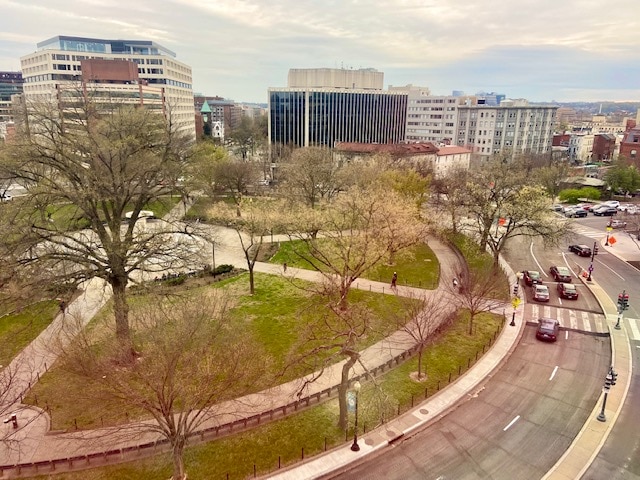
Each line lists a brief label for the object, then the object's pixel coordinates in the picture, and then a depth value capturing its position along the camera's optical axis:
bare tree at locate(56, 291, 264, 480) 16.79
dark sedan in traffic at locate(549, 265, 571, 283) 42.16
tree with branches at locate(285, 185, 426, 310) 36.03
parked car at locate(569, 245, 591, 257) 50.50
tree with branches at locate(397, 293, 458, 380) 26.47
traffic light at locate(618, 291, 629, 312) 31.53
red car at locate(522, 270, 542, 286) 40.93
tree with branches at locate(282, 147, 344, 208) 59.53
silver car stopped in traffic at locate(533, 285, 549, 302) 37.78
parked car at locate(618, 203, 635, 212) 70.68
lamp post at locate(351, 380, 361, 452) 19.97
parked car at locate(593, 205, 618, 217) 72.94
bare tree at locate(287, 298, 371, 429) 20.83
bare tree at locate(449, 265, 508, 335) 31.56
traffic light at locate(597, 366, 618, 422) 22.07
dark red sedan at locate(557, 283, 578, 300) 38.34
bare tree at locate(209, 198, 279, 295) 40.16
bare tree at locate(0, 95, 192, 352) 23.80
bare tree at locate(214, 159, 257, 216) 68.00
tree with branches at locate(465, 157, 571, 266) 42.00
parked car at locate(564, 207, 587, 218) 71.38
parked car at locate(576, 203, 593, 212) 73.88
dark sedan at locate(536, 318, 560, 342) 30.97
